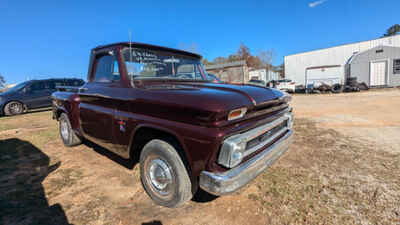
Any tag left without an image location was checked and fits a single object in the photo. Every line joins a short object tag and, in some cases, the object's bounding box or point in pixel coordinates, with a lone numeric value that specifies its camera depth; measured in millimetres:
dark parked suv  9477
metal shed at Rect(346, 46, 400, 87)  19016
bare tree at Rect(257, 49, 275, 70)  37425
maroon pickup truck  1716
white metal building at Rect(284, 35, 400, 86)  20031
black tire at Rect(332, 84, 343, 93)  18766
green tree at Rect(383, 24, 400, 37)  63609
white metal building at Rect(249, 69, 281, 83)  31303
